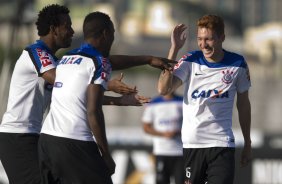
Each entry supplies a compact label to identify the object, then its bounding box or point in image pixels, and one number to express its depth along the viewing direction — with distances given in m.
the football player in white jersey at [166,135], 26.97
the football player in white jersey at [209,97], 15.98
